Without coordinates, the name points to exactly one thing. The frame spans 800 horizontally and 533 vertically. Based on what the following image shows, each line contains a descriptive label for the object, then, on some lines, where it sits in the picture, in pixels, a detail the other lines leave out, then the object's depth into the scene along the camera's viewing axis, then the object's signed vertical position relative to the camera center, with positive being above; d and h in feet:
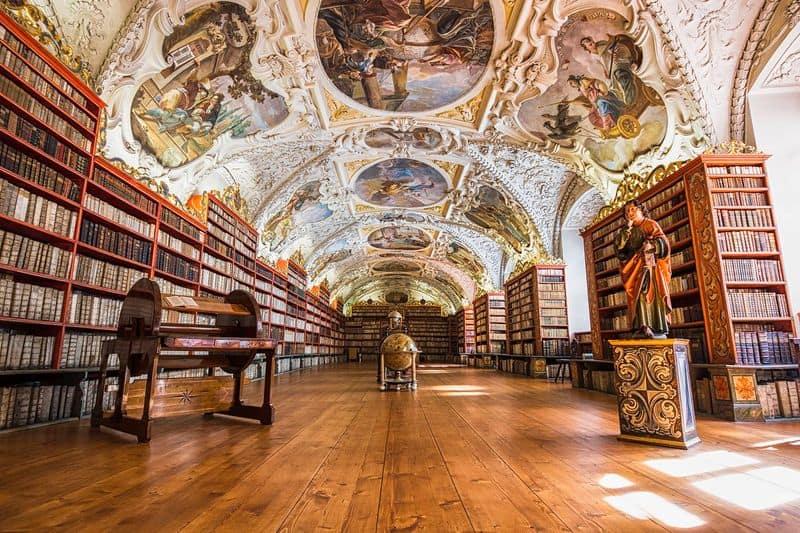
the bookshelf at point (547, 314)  39.14 +2.64
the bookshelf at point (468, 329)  79.82 +2.61
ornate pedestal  11.50 -1.53
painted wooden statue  12.76 +2.12
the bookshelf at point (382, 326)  99.91 +3.21
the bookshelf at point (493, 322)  61.52 +3.04
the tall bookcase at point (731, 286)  16.98 +2.34
